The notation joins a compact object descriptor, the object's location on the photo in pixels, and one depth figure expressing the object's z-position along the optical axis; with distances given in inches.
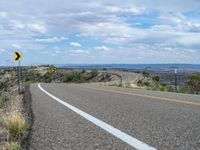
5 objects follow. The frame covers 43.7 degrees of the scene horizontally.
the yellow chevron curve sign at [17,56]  736.6
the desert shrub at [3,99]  535.6
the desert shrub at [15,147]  163.5
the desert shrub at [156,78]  1582.6
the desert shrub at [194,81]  985.9
